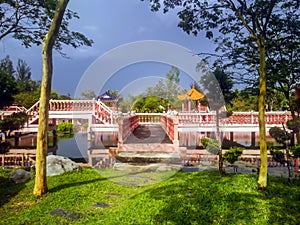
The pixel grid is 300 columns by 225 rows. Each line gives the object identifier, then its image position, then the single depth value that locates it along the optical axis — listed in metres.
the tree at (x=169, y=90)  25.17
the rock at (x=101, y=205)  4.54
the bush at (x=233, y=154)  6.77
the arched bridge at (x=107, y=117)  14.66
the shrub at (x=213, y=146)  8.82
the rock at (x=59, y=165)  6.86
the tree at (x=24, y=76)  37.47
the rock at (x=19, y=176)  6.28
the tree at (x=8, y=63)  38.94
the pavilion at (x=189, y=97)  20.24
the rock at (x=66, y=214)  4.00
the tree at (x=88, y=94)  40.33
